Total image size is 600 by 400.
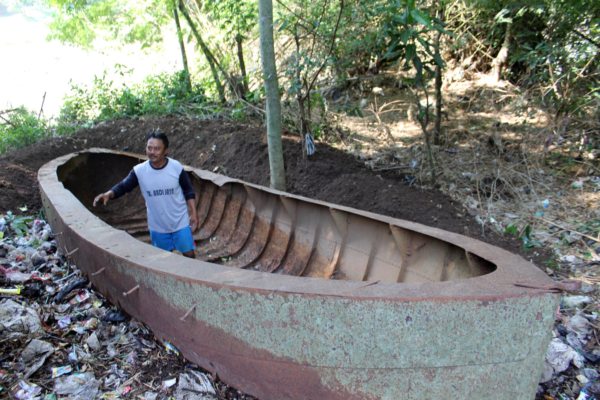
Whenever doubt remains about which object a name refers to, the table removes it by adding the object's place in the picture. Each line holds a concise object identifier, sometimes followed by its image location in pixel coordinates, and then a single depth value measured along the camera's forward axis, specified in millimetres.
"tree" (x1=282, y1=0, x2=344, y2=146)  5520
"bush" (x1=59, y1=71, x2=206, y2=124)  9617
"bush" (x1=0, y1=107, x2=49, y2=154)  8398
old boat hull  2016
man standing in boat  3721
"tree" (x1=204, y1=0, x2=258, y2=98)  7559
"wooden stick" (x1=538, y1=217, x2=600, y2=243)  4410
